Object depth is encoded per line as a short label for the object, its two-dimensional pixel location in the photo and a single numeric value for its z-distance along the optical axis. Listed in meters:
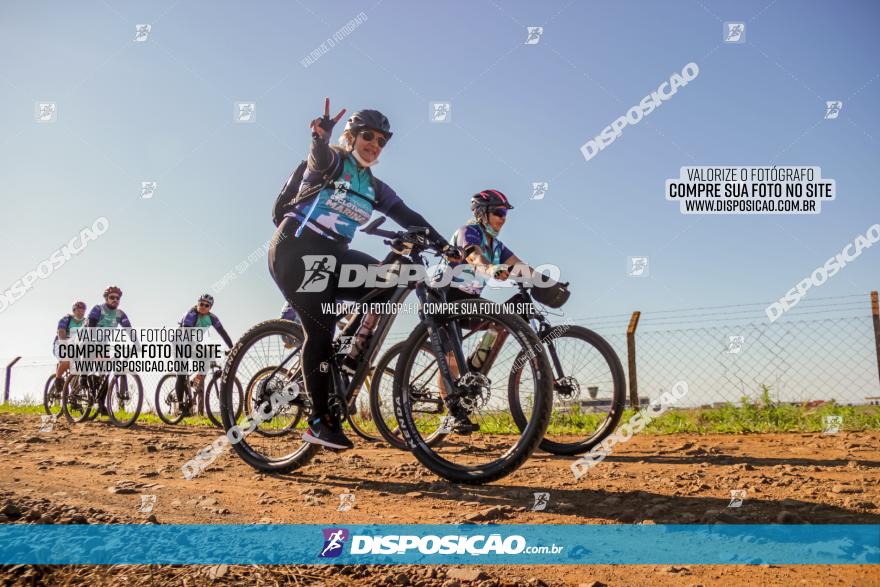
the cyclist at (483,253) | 5.60
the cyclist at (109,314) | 11.69
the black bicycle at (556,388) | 5.71
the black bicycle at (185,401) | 11.66
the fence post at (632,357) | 9.99
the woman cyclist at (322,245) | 4.48
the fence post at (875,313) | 9.52
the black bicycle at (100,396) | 11.51
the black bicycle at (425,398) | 3.70
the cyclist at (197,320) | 11.59
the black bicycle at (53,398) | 13.12
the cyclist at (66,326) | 12.81
